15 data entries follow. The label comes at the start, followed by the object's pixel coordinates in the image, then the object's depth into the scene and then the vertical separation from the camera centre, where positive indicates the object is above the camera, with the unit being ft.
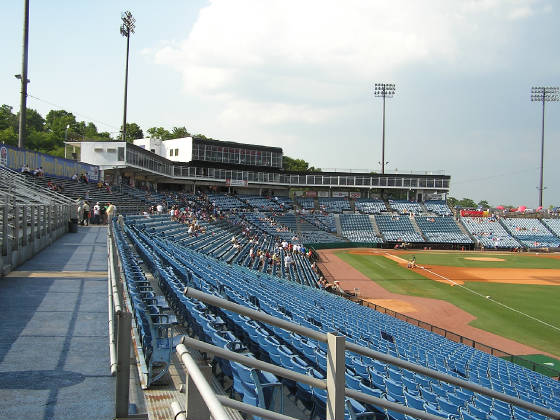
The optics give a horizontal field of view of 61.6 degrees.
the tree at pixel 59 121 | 283.67 +52.70
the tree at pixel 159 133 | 337.76 +53.63
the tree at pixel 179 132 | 344.08 +56.44
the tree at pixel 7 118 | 256.32 +49.16
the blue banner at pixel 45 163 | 86.22 +8.50
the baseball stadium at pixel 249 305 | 13.67 -6.17
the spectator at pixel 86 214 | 86.63 -1.80
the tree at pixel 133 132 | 311.47 +50.33
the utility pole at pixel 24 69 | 92.67 +26.53
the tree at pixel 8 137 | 216.54 +30.10
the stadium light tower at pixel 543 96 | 266.57 +71.16
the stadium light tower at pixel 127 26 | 161.07 +62.23
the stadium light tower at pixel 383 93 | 264.31 +69.12
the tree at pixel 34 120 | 296.10 +52.44
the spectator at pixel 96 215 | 87.89 -1.96
